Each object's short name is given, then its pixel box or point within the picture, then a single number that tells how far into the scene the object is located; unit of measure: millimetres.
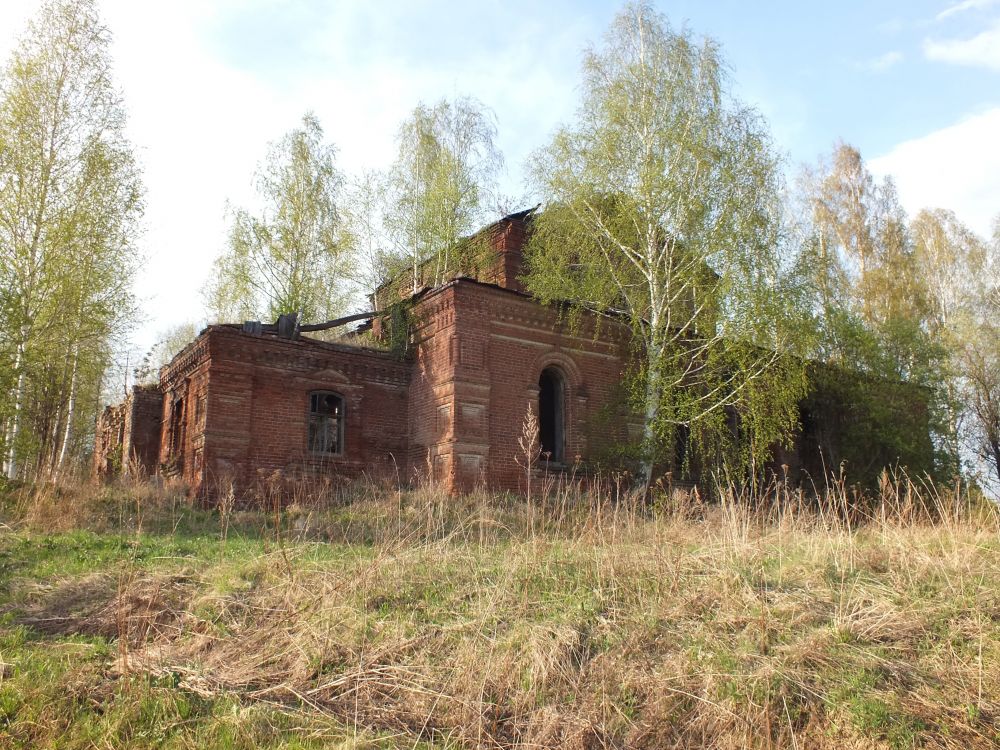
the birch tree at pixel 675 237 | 15266
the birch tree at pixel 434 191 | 21516
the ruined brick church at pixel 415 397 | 15711
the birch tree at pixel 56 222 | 13875
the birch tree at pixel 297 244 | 21578
